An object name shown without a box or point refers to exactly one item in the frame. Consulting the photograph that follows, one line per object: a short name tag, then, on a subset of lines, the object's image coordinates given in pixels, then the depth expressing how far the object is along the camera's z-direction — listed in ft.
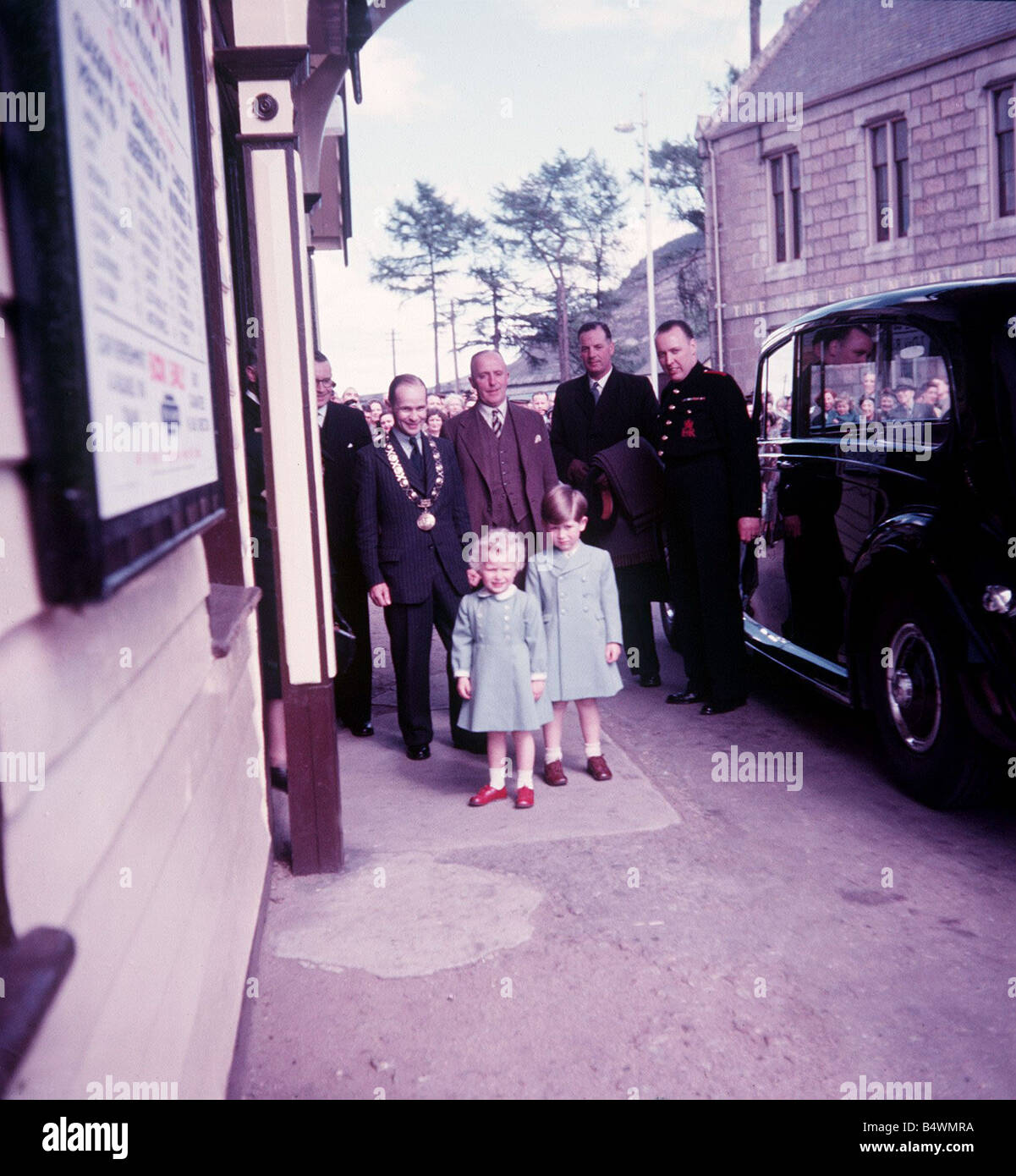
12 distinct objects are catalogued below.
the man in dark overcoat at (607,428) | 22.80
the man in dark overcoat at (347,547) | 20.40
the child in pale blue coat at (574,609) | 16.63
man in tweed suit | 19.34
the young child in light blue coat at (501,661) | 15.71
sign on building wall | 4.27
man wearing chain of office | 18.34
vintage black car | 13.51
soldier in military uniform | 20.68
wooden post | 13.04
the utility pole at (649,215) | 104.32
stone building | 69.92
